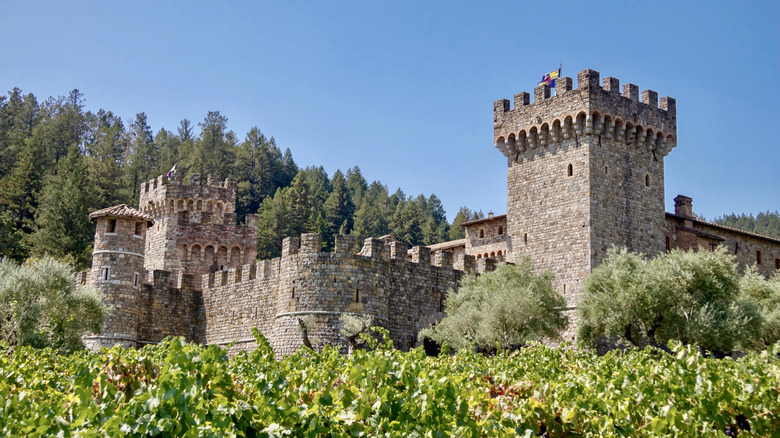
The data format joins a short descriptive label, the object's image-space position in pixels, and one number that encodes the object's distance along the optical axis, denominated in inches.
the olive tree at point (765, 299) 1121.4
